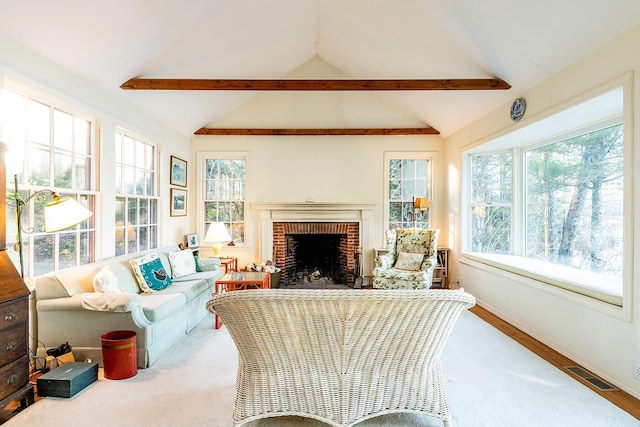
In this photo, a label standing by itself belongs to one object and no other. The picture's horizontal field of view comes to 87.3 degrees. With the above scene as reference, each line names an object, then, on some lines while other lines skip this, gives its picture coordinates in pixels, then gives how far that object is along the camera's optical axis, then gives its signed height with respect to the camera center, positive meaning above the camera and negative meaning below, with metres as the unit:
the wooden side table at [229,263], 5.12 -0.78
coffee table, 3.69 -0.75
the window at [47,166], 2.54 +0.41
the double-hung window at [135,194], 3.88 +0.25
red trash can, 2.46 -1.07
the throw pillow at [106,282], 2.86 -0.60
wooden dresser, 1.97 -0.75
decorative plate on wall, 3.61 +1.16
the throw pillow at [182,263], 4.15 -0.63
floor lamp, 2.28 +0.00
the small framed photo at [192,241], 5.35 -0.44
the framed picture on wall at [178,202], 5.07 +0.18
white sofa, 2.64 -0.83
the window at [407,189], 5.77 +0.43
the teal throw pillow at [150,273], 3.51 -0.65
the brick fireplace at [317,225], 5.56 -0.19
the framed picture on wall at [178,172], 5.04 +0.65
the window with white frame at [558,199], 3.07 +0.18
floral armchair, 4.35 -0.65
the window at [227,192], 5.75 +0.37
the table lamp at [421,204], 5.23 +0.16
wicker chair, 1.70 -0.75
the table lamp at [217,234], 5.01 -0.30
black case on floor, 2.23 -1.13
